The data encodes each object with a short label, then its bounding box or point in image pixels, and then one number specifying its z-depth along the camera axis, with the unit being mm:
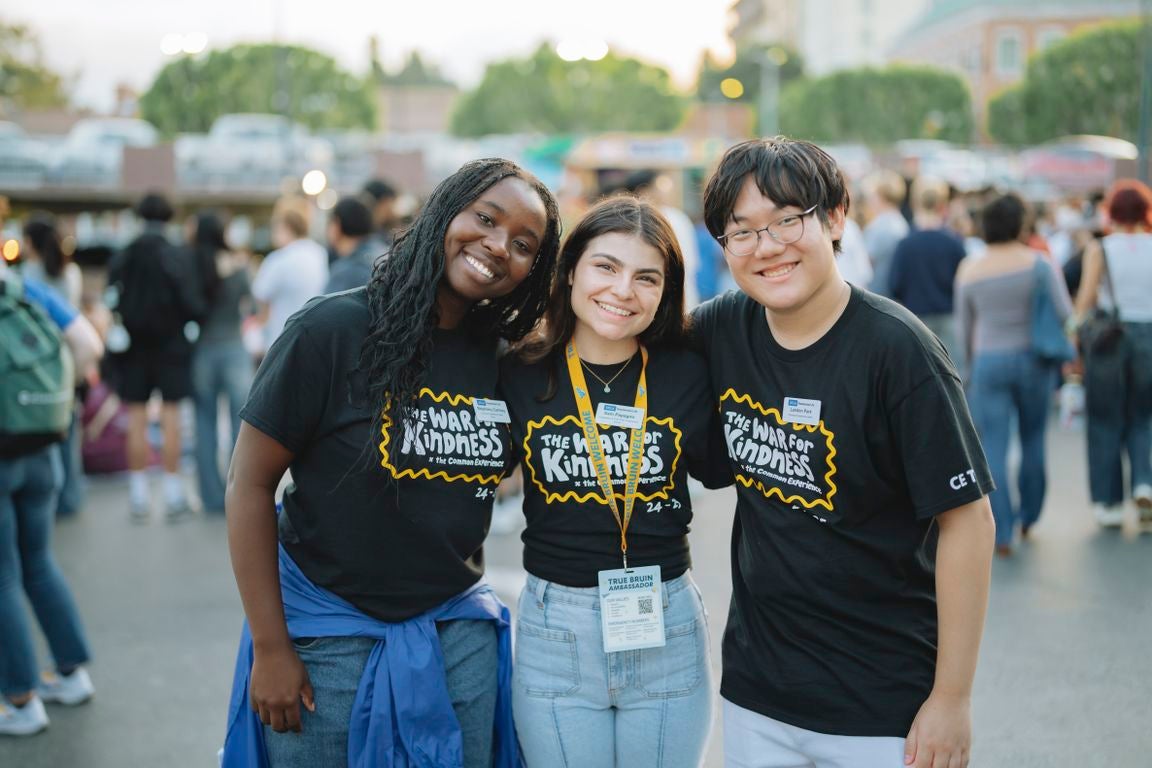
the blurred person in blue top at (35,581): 4195
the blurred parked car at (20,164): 32188
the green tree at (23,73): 43594
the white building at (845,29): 83375
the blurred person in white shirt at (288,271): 7297
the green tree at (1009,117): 46784
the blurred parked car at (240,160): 33312
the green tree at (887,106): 57594
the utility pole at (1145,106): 13695
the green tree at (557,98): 66000
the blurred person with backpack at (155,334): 7383
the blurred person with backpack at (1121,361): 6730
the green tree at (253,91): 52250
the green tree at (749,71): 75438
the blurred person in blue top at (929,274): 8047
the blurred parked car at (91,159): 32531
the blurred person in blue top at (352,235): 6371
